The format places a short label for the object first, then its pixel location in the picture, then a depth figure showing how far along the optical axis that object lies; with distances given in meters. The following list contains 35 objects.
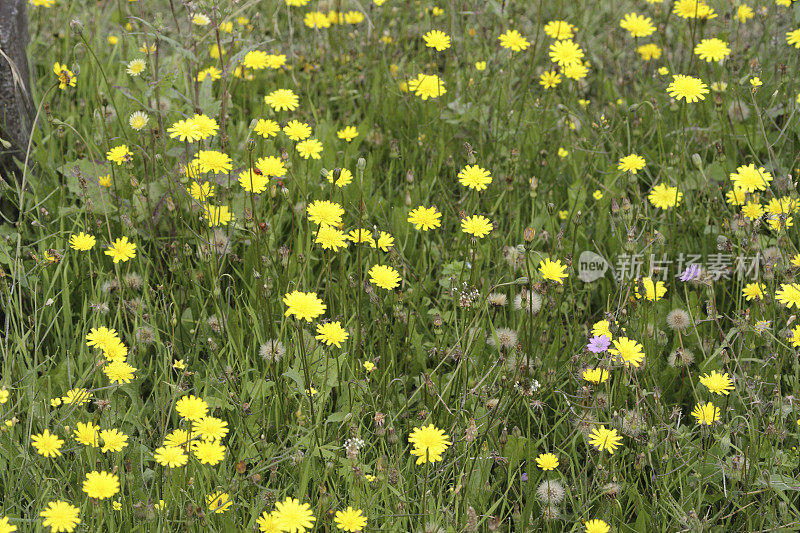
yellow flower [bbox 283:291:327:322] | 4.03
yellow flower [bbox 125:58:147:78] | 5.42
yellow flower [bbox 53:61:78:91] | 5.27
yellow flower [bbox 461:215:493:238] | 4.64
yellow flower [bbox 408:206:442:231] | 4.96
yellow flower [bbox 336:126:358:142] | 6.11
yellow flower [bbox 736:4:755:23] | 7.25
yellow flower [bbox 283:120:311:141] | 5.31
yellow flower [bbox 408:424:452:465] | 3.64
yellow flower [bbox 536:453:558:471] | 3.93
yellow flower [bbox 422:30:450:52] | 6.18
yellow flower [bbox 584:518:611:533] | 3.57
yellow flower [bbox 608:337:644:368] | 4.04
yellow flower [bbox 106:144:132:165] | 5.15
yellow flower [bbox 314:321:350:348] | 4.05
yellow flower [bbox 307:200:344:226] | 4.65
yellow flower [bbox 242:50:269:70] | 6.42
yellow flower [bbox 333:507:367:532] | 3.43
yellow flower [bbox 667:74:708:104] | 5.33
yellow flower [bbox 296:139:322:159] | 5.36
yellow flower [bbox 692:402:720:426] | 4.06
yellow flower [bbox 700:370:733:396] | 4.16
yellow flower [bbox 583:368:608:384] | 4.17
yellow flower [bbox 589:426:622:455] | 3.83
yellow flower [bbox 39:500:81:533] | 3.18
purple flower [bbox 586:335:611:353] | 4.16
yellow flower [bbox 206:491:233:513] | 3.58
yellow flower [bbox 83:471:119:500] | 3.31
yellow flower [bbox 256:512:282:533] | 3.36
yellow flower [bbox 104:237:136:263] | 4.71
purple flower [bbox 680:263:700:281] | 4.82
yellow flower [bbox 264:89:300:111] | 5.54
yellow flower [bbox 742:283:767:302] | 4.72
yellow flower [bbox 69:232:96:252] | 4.79
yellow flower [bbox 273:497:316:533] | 3.31
